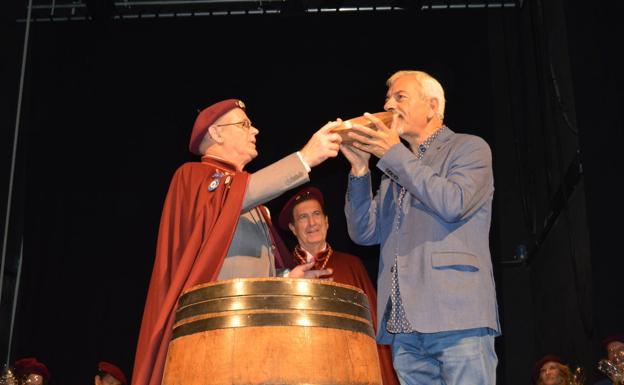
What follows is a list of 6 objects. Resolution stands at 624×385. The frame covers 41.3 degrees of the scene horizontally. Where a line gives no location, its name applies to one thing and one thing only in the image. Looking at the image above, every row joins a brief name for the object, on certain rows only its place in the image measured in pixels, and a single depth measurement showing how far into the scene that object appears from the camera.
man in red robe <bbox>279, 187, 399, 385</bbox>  5.16
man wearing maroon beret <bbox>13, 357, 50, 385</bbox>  5.30
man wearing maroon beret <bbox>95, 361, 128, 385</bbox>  5.43
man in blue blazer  2.61
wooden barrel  2.00
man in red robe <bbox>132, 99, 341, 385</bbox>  2.84
